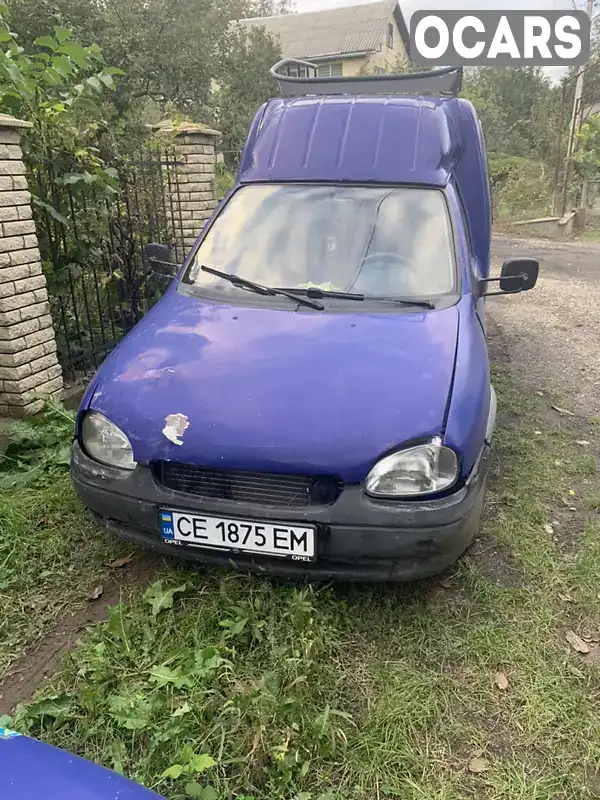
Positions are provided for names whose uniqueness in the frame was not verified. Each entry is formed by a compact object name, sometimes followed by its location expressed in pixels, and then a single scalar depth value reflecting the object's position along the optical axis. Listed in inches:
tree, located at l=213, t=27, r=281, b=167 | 778.2
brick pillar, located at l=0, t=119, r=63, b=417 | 156.4
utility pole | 698.2
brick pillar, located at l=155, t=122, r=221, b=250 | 272.2
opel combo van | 96.0
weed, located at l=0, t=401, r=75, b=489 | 149.2
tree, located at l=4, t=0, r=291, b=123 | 530.6
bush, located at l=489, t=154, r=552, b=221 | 815.1
